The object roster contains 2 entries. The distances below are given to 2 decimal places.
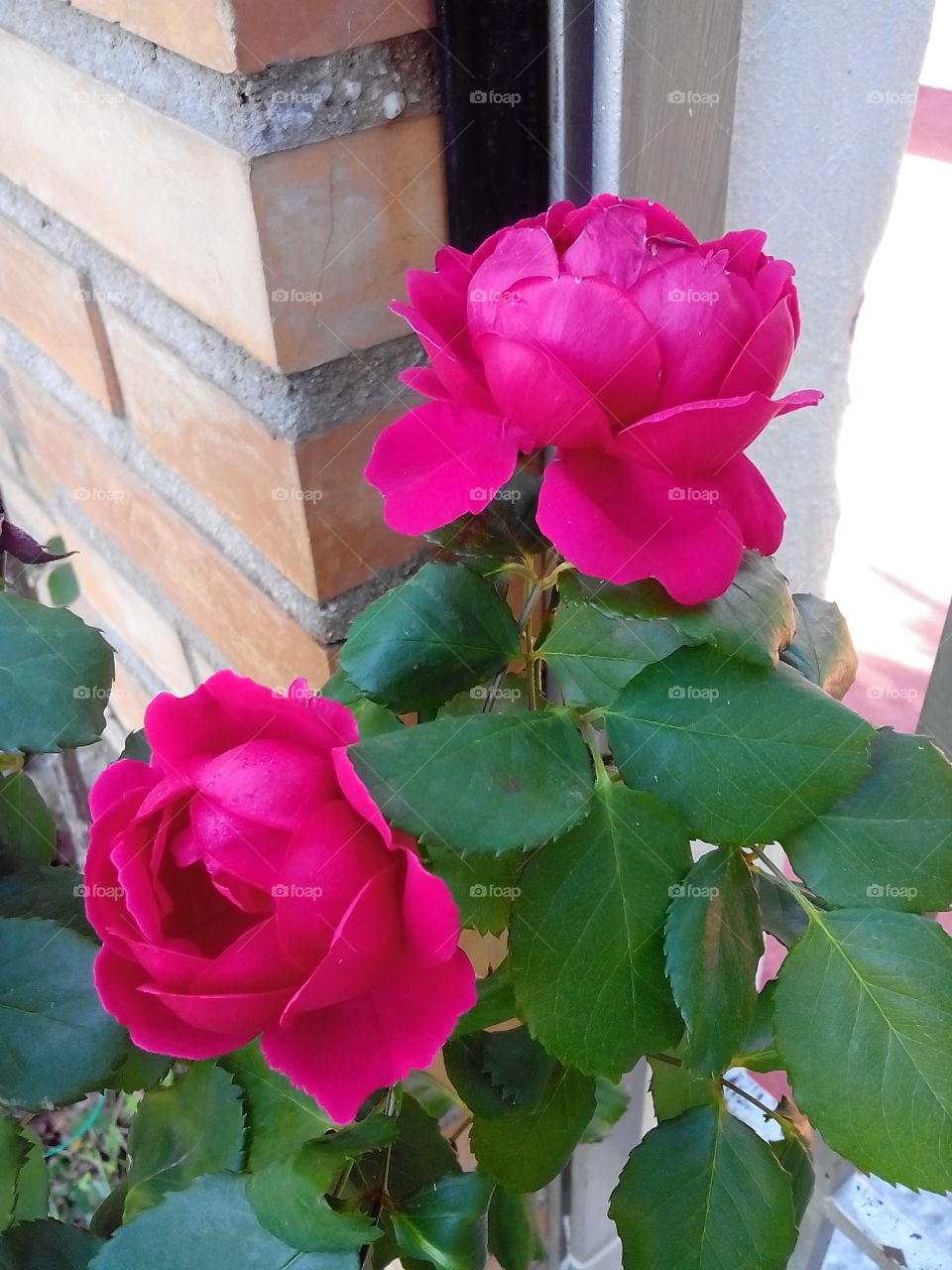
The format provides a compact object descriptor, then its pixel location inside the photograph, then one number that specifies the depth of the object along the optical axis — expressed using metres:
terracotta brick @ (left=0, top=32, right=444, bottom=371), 0.45
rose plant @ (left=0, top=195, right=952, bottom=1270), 0.26
